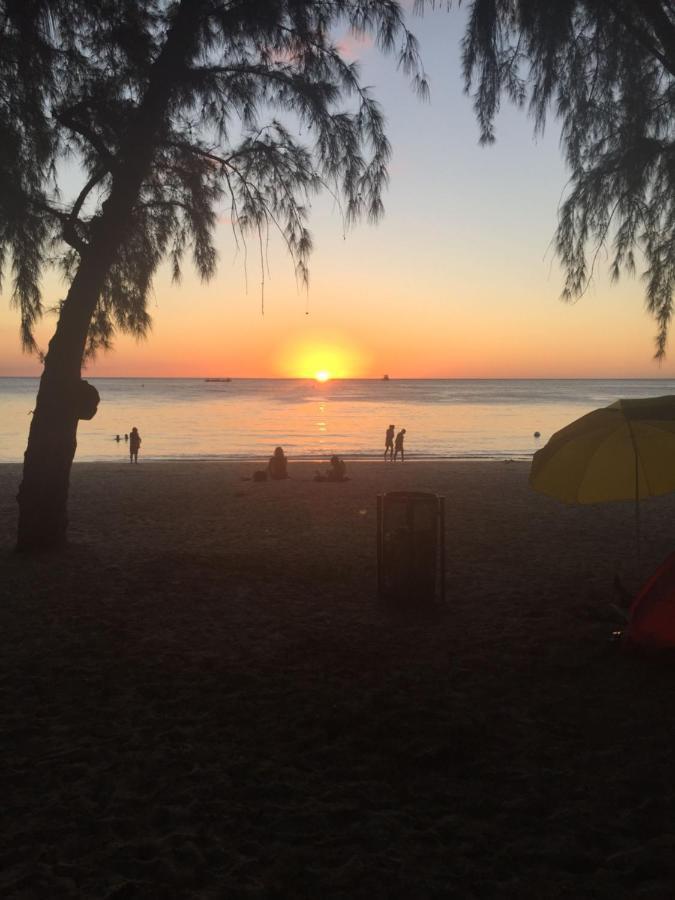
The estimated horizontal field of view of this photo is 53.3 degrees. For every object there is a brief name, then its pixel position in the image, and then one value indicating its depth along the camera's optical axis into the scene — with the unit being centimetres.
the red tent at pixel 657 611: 527
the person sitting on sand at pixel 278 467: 1823
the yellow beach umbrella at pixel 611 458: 621
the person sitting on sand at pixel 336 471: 1797
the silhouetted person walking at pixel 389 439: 2757
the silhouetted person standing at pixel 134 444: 2566
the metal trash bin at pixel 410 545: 719
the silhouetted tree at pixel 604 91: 659
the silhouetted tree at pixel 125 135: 755
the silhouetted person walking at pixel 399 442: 2689
